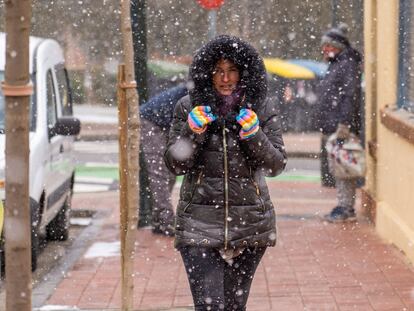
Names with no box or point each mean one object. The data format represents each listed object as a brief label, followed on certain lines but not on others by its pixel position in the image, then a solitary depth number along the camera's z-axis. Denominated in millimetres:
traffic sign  15492
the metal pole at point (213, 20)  23309
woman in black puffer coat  5676
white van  9805
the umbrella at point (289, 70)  29047
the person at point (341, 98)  12461
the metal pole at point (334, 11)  16391
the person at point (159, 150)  11367
